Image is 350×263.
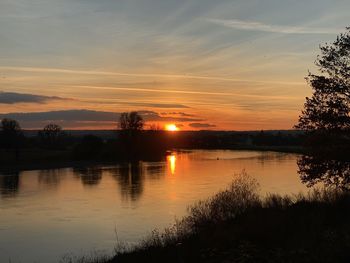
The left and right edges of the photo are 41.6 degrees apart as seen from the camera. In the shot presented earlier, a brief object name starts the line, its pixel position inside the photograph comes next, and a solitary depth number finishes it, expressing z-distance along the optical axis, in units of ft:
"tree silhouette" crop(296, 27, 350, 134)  61.26
